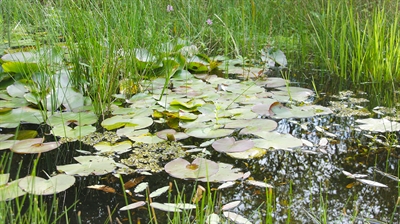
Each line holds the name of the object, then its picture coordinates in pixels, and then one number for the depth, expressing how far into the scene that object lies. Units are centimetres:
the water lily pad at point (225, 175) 139
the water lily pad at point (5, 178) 123
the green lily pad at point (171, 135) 171
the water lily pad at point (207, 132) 173
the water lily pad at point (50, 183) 130
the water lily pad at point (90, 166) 144
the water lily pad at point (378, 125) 177
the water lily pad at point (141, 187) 134
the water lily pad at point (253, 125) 176
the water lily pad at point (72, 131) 175
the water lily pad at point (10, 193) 120
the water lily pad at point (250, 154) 157
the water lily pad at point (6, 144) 162
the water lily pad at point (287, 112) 193
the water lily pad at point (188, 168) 142
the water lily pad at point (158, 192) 130
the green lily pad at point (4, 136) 169
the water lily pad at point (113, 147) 163
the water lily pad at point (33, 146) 159
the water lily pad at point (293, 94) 217
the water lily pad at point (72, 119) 186
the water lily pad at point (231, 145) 159
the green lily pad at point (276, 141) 163
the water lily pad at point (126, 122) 184
